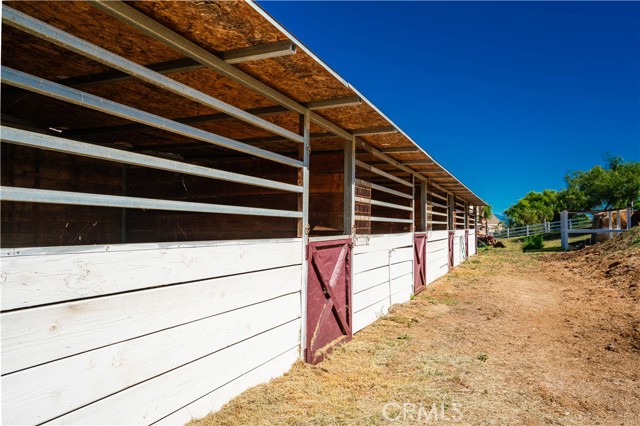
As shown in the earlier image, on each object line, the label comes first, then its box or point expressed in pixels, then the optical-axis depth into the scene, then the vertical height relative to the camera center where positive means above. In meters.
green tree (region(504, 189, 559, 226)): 44.30 +2.65
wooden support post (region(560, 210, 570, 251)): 21.54 -0.09
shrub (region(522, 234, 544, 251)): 23.87 -1.03
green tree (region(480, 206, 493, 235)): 35.36 +0.35
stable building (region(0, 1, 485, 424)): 1.90 +0.12
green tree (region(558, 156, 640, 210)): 31.42 +3.81
